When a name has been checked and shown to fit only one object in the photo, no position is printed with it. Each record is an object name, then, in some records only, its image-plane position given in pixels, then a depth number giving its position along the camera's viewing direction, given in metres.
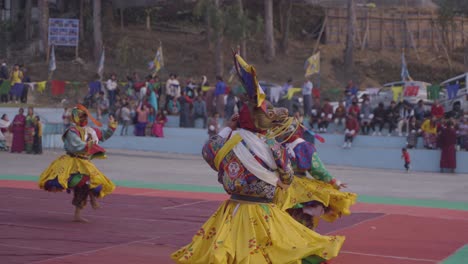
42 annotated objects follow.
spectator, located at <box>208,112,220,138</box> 27.87
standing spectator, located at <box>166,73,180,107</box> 32.50
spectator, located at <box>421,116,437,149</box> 26.39
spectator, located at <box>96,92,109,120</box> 32.50
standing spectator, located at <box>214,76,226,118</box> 31.09
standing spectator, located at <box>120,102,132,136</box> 31.09
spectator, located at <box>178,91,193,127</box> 31.81
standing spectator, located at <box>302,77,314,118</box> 30.81
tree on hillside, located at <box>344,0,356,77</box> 39.88
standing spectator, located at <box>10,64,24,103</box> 33.72
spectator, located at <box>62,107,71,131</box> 29.75
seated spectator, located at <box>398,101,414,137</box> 28.72
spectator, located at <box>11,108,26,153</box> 28.67
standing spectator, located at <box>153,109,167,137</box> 30.88
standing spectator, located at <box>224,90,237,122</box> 30.61
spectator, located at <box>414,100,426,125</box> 28.25
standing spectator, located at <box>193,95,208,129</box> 31.36
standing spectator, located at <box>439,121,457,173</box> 24.78
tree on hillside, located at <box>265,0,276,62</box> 41.18
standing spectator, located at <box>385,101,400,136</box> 29.03
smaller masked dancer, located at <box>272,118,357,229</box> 9.37
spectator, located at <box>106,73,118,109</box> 33.03
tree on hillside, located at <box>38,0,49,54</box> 40.47
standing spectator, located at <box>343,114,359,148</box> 27.56
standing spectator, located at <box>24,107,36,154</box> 28.69
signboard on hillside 37.47
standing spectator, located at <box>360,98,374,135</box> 28.94
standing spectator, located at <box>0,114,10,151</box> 28.52
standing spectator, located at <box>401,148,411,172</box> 24.86
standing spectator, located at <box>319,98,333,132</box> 29.58
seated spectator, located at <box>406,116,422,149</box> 26.84
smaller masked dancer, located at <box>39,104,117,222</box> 12.15
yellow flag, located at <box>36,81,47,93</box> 34.26
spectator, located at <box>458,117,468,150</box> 26.00
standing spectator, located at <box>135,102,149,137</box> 30.77
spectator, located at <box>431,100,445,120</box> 27.11
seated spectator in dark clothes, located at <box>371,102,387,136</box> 29.09
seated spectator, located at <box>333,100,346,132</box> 29.77
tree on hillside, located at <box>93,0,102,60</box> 41.19
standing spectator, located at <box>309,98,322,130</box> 29.88
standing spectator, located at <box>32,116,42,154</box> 28.73
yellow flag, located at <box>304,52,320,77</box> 33.50
